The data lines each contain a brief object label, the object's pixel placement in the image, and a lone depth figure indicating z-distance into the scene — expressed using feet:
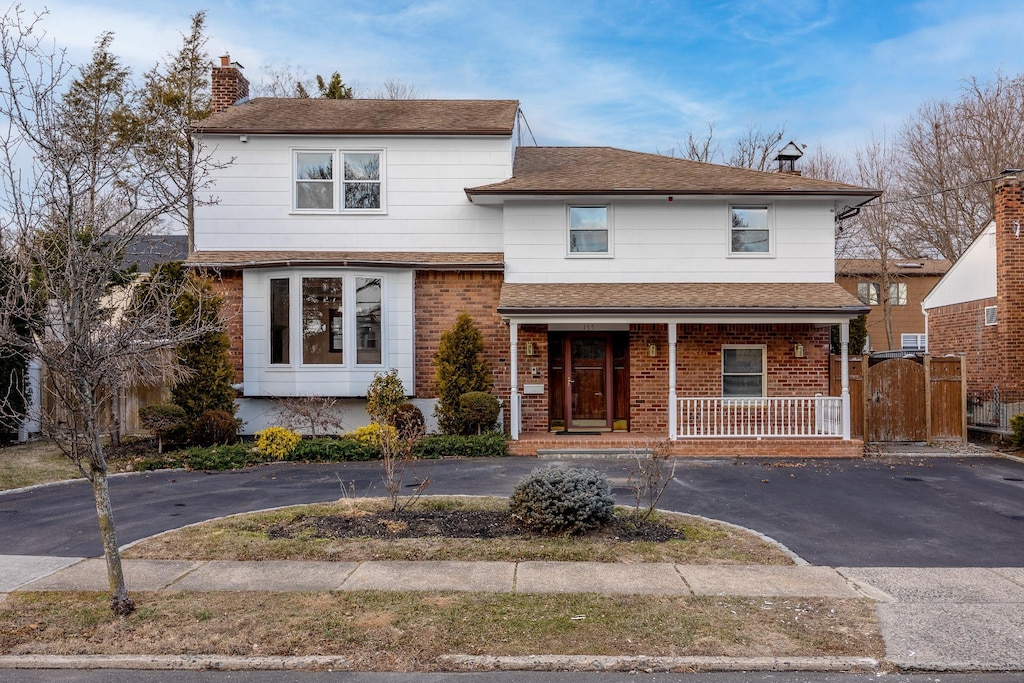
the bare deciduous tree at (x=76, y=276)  19.79
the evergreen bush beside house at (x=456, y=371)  51.88
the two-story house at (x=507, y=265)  53.47
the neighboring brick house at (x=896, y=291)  106.83
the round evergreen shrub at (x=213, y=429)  49.49
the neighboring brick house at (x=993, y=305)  56.44
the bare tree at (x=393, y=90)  117.69
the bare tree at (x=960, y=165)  88.22
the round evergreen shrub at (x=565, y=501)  27.37
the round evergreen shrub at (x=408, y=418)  48.78
